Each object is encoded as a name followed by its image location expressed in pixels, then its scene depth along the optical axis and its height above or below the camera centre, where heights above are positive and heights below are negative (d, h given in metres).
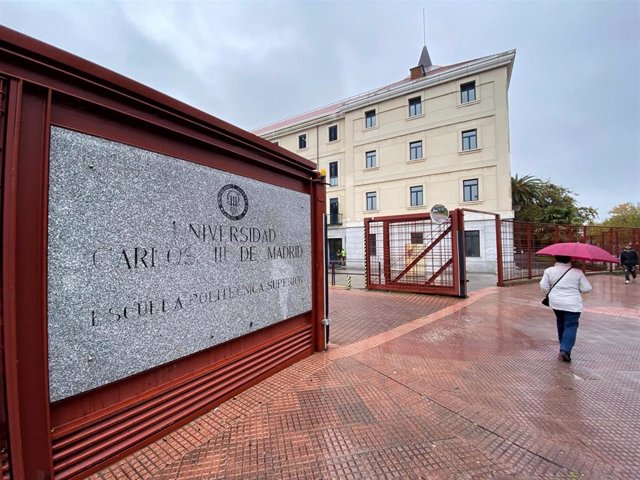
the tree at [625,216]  31.44 +3.07
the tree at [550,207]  29.33 +3.82
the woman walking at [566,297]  4.34 -0.77
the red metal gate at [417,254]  9.37 -0.29
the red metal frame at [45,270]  1.83 -0.12
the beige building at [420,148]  19.70 +7.28
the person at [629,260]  12.56 -0.74
